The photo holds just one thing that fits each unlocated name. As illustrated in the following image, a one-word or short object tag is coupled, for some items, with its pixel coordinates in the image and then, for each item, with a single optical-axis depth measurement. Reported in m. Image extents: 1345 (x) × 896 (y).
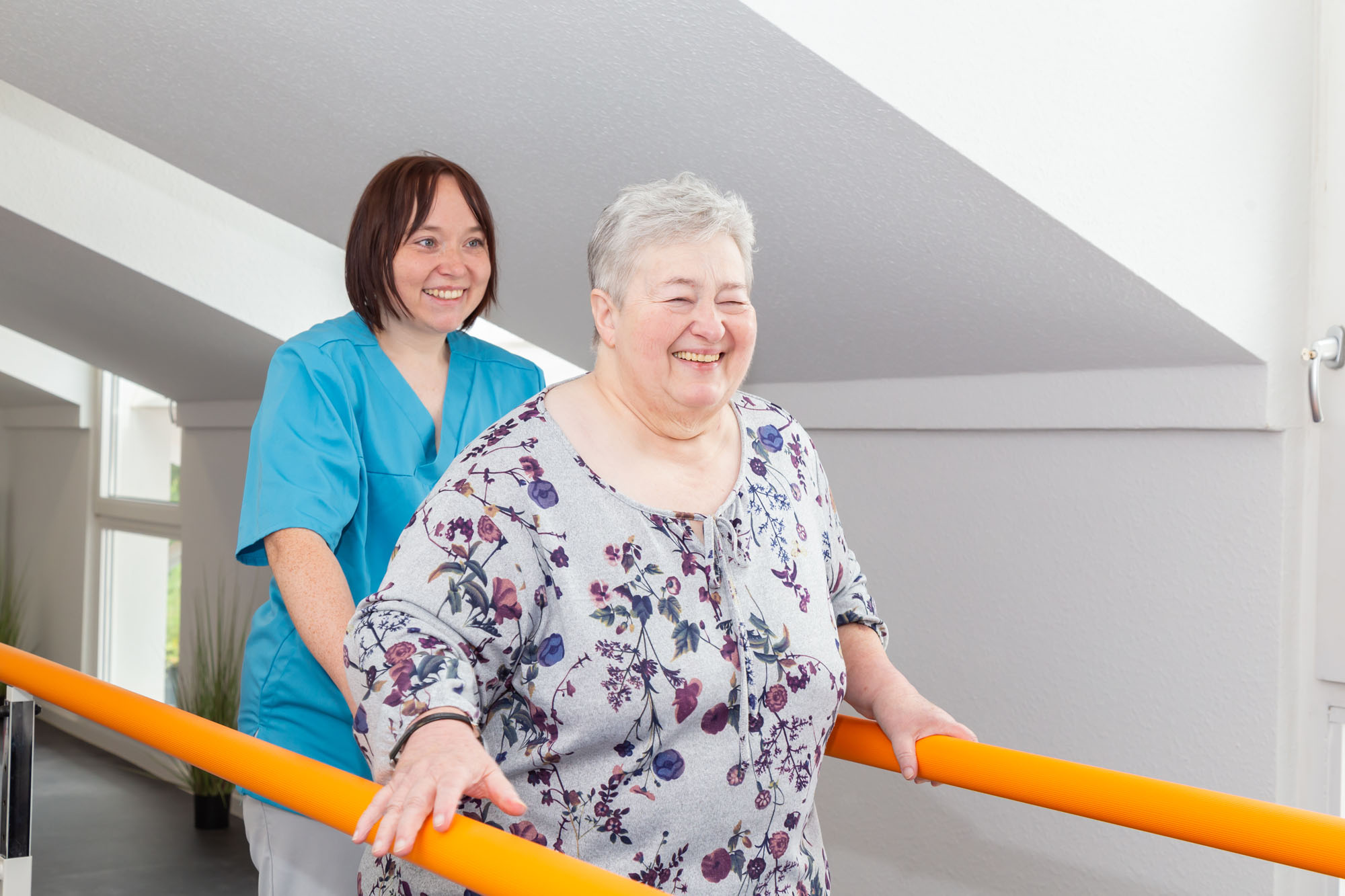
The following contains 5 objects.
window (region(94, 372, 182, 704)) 5.71
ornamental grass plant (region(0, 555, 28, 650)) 6.08
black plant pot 4.91
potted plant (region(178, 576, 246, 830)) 4.39
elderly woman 1.12
